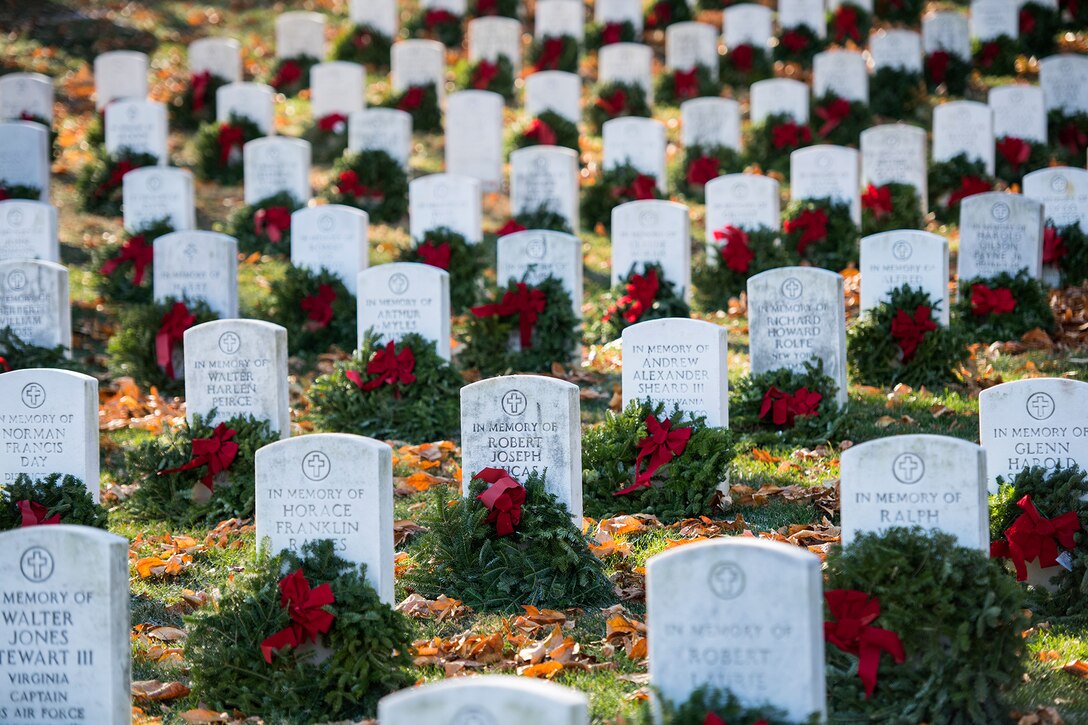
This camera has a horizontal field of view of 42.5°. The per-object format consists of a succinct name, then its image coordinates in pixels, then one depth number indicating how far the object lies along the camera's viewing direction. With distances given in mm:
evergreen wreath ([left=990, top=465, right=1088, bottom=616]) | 6789
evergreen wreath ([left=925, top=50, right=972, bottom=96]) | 18562
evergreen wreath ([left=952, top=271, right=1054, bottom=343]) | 11414
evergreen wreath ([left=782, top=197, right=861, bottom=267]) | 13141
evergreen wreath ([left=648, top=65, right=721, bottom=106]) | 18688
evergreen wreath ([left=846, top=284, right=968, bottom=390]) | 10344
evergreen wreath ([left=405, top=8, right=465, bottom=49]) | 21172
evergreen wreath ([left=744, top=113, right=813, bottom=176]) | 16297
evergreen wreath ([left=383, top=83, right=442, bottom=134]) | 17875
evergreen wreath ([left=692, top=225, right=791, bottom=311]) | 12562
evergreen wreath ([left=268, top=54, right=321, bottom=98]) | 19609
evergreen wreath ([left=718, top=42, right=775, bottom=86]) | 19312
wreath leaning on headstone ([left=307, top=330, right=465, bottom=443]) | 9961
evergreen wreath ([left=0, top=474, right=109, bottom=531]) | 7648
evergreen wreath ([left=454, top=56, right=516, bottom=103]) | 18922
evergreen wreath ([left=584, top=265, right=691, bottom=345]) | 11609
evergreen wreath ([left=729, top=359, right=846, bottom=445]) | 9305
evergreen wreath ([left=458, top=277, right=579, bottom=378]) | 11156
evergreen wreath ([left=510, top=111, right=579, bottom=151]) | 16469
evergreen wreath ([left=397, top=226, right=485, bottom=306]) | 12609
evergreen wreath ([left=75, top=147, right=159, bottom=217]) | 15305
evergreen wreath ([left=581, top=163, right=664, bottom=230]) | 14922
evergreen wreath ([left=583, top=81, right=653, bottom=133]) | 17766
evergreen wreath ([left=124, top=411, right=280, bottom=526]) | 8672
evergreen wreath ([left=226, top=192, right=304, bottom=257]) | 14180
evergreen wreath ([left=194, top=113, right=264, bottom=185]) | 16516
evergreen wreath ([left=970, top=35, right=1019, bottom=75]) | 19172
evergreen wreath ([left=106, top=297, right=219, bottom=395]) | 11031
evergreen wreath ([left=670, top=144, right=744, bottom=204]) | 15492
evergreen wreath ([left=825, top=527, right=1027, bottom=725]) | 5625
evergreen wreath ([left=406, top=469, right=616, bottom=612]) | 7113
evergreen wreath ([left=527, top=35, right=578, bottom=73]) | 19578
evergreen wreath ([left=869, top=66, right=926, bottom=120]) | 17875
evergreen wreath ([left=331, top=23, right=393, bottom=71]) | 20328
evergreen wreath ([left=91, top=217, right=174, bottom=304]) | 12750
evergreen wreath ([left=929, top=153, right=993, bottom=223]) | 14672
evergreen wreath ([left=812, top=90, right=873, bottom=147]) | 16922
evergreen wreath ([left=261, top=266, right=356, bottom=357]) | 11977
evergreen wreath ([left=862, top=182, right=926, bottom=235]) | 13672
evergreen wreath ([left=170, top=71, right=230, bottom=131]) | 18312
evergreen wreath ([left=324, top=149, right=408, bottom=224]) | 15094
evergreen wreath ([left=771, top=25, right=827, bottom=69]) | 19641
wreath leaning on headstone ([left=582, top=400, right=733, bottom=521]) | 8109
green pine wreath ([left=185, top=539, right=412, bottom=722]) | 6113
